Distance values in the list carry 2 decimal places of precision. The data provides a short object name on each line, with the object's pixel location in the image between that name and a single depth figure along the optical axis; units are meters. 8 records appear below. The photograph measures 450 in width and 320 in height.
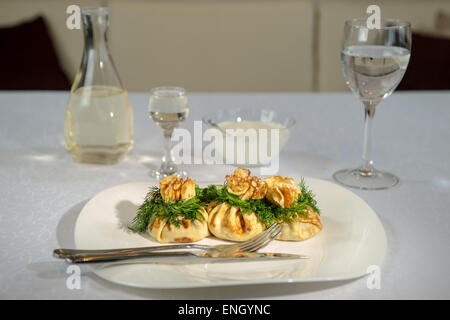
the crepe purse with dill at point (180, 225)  0.57
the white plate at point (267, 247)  0.50
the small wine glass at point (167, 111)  0.83
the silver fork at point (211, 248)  0.52
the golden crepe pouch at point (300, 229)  0.58
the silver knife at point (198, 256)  0.51
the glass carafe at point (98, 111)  0.87
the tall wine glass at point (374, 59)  0.77
